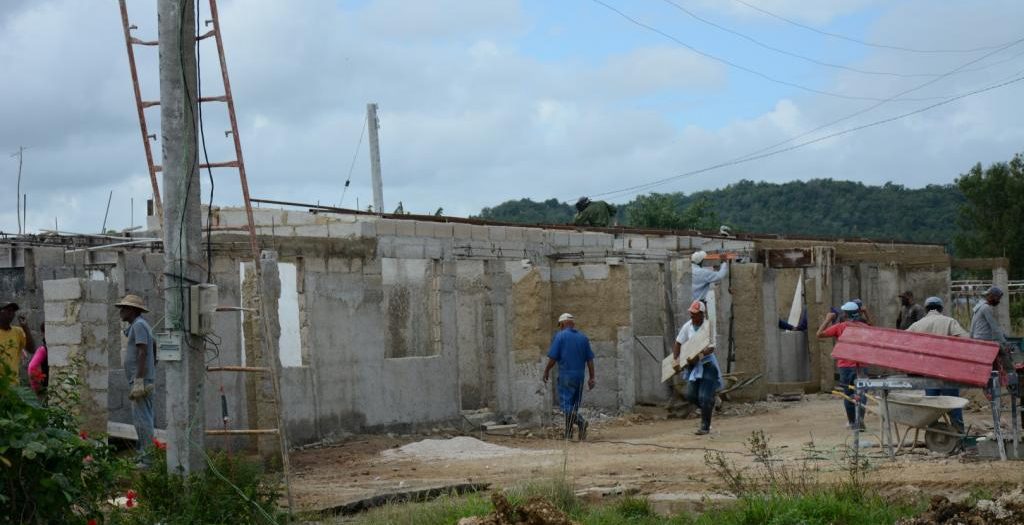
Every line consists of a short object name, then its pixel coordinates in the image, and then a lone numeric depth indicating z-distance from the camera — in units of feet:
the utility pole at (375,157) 103.96
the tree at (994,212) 165.17
